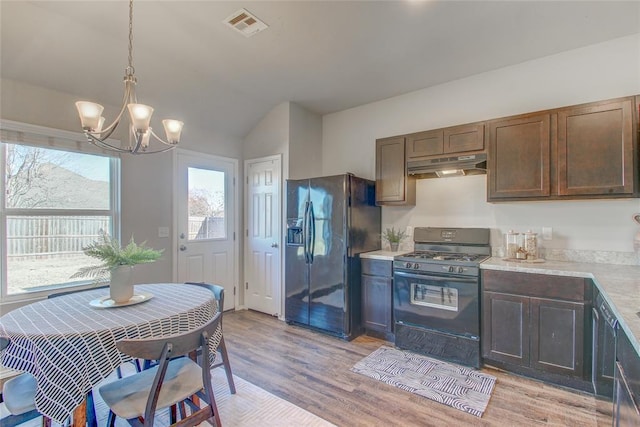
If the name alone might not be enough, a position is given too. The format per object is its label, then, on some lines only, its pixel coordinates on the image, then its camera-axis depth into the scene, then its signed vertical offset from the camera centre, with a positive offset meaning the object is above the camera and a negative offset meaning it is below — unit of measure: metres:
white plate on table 1.87 -0.56
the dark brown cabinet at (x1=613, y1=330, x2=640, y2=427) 1.12 -0.70
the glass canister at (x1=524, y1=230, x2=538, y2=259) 2.84 -0.32
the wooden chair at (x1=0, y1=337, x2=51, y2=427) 1.46 -0.90
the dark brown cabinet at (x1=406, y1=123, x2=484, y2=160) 2.99 +0.71
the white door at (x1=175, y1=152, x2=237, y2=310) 3.86 -0.11
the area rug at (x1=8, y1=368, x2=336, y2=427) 2.02 -1.38
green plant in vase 1.87 -0.32
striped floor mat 2.24 -1.37
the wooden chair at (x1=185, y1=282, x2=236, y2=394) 2.29 -1.08
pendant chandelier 1.75 +0.55
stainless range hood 2.95 +0.45
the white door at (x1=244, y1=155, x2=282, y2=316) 4.10 -0.33
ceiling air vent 2.44 +1.55
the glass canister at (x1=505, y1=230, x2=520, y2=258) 2.92 -0.31
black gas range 2.71 -0.81
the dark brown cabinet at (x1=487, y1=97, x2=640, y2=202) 2.38 +0.48
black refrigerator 3.36 -0.41
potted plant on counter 3.70 -0.31
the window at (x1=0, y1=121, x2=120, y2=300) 2.66 +0.07
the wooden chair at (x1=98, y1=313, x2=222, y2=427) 1.39 -0.91
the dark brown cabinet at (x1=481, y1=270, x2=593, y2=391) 2.26 -0.90
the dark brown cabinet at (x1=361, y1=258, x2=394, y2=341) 3.26 -0.93
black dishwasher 1.78 -0.88
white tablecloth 1.41 -0.62
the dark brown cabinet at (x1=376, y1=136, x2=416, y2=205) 3.45 +0.41
